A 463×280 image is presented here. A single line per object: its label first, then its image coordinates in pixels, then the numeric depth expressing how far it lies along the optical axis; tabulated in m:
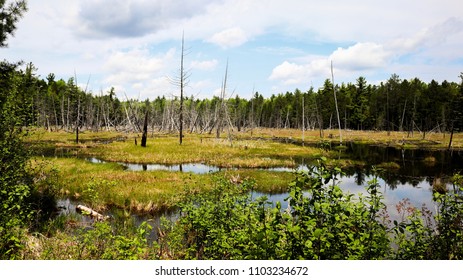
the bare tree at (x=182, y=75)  43.72
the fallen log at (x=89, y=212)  12.18
